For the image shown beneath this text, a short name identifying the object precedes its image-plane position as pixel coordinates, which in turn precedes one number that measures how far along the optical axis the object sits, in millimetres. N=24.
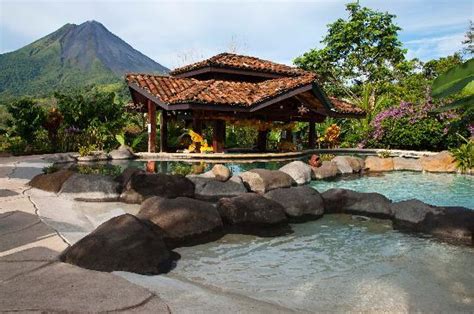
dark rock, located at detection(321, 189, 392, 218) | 8464
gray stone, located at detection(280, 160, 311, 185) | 12094
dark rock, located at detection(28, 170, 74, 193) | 8836
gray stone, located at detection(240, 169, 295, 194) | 10383
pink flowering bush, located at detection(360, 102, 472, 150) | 22438
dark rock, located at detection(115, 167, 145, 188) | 9148
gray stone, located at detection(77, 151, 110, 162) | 15805
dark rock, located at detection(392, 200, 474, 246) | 6977
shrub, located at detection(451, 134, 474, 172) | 15805
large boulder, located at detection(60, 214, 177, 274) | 4719
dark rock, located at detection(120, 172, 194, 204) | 8703
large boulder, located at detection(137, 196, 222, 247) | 6484
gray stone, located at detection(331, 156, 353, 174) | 14988
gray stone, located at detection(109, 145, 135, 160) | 16391
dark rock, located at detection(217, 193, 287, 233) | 7461
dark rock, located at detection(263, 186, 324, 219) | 8266
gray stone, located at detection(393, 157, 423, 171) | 16531
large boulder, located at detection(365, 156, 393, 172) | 16219
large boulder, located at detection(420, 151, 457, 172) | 16125
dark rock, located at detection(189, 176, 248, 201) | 9586
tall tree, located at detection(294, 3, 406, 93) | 35031
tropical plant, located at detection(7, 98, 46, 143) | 18203
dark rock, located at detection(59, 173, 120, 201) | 8602
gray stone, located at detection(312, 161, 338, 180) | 13587
